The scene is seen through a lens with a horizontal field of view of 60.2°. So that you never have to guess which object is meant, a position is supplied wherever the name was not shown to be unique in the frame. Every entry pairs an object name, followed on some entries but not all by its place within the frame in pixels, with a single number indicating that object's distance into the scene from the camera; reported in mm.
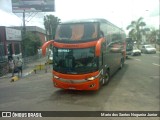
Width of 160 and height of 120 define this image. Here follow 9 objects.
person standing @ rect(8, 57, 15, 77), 10937
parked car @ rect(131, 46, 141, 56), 22332
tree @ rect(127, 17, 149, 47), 38587
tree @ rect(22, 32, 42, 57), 19911
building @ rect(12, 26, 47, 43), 28733
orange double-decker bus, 6179
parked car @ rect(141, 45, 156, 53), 25489
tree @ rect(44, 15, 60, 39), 32785
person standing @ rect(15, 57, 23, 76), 10806
